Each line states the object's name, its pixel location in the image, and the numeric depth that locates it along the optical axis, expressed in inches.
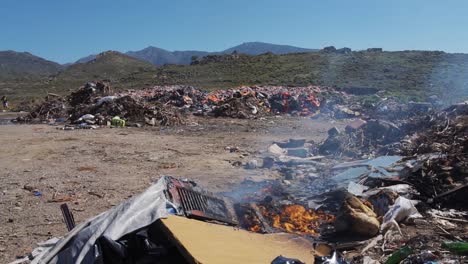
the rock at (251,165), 289.2
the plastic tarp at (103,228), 101.7
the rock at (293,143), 364.1
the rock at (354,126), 368.8
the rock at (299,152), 331.5
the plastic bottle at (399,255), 118.0
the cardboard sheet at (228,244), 100.7
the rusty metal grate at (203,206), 132.1
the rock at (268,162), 293.3
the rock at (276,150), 338.6
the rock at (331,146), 329.7
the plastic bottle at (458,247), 118.7
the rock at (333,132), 365.9
